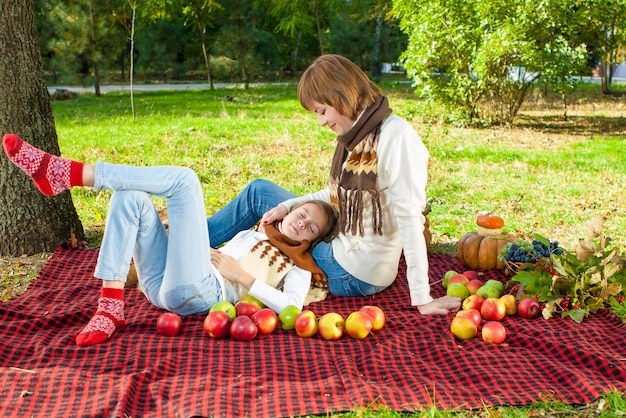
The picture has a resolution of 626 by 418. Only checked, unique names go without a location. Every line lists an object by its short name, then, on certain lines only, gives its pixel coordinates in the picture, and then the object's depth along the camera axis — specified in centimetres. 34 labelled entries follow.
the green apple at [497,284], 461
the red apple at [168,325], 406
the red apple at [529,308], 436
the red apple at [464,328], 403
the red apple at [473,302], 436
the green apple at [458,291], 463
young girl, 368
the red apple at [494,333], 394
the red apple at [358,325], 401
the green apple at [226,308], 416
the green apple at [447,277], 495
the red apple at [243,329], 398
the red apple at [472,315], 411
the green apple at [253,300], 435
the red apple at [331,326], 403
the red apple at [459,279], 478
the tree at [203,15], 2041
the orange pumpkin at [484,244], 526
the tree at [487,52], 1153
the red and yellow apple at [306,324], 404
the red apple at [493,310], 425
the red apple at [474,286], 467
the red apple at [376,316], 416
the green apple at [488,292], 452
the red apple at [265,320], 409
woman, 411
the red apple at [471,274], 500
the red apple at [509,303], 438
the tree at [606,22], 1170
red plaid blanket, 320
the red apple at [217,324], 398
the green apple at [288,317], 418
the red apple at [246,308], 423
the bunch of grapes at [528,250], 487
